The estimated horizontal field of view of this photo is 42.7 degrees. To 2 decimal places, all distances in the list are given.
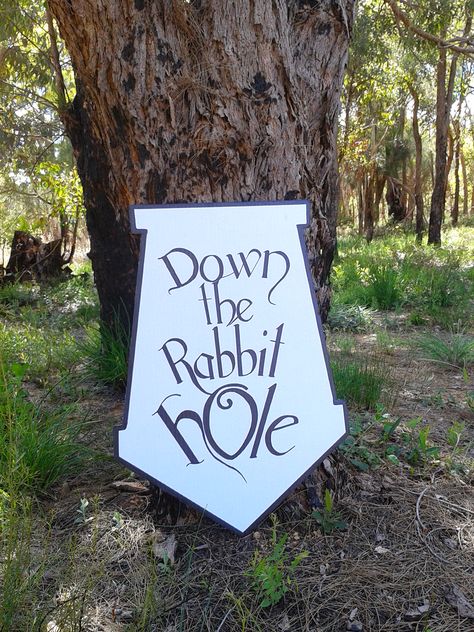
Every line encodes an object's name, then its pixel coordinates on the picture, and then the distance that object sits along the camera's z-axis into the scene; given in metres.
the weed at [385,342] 4.67
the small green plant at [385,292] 6.42
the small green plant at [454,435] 2.70
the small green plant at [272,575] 1.72
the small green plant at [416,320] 5.71
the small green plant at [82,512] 2.14
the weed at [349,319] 5.57
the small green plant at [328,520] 2.07
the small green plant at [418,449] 2.54
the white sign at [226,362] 2.00
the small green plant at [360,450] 2.46
